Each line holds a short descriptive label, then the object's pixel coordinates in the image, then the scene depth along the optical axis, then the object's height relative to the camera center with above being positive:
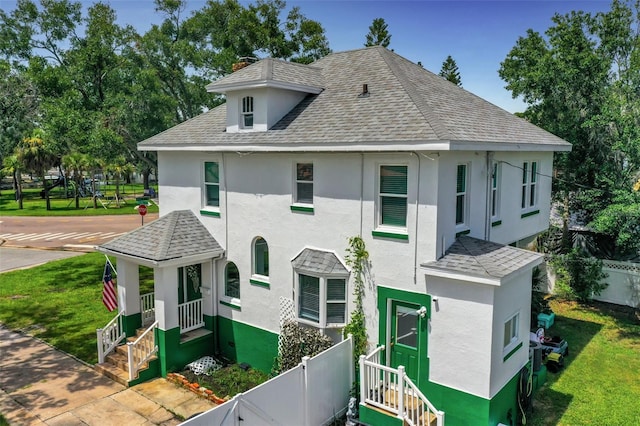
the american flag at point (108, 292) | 14.65 -4.03
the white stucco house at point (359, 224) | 10.08 -1.55
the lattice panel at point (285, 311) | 12.71 -3.97
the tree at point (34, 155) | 49.25 +1.05
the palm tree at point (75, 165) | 48.25 -0.01
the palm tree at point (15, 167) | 49.44 -0.26
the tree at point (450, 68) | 53.41 +11.45
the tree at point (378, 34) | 41.47 +11.93
